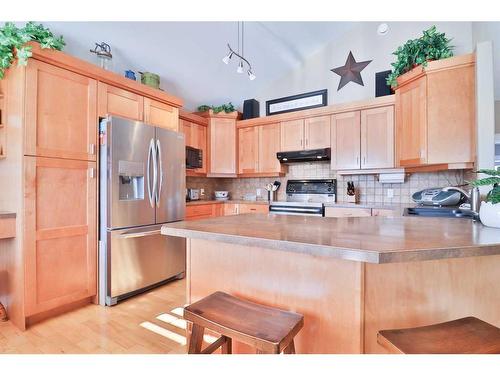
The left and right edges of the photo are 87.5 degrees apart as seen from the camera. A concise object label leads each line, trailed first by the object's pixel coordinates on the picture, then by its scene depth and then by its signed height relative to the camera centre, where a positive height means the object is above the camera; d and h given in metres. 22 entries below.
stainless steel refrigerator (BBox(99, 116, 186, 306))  2.41 -0.17
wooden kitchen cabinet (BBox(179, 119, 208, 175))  3.88 +0.80
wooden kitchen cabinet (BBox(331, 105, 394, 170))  3.20 +0.63
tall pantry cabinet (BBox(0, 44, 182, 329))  1.99 +0.06
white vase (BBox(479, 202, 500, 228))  1.31 -0.14
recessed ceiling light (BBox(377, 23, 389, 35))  3.47 +2.13
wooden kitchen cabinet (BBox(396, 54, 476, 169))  2.49 +0.75
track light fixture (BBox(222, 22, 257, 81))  2.53 +1.25
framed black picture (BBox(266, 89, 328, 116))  3.91 +1.35
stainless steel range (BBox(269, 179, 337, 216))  3.39 -0.13
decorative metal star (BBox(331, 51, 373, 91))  3.67 +1.69
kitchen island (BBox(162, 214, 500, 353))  0.99 -0.39
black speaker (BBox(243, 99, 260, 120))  4.34 +1.33
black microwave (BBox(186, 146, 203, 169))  3.76 +0.46
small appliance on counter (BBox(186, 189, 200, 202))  4.16 -0.10
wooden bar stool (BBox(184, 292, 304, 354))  0.90 -0.51
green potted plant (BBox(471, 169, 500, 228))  1.28 -0.08
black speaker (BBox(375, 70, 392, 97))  3.30 +1.34
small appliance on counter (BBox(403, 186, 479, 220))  2.38 -0.15
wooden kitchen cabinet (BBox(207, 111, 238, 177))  4.21 +0.70
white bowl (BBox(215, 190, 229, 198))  4.49 -0.10
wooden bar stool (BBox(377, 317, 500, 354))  0.83 -0.51
